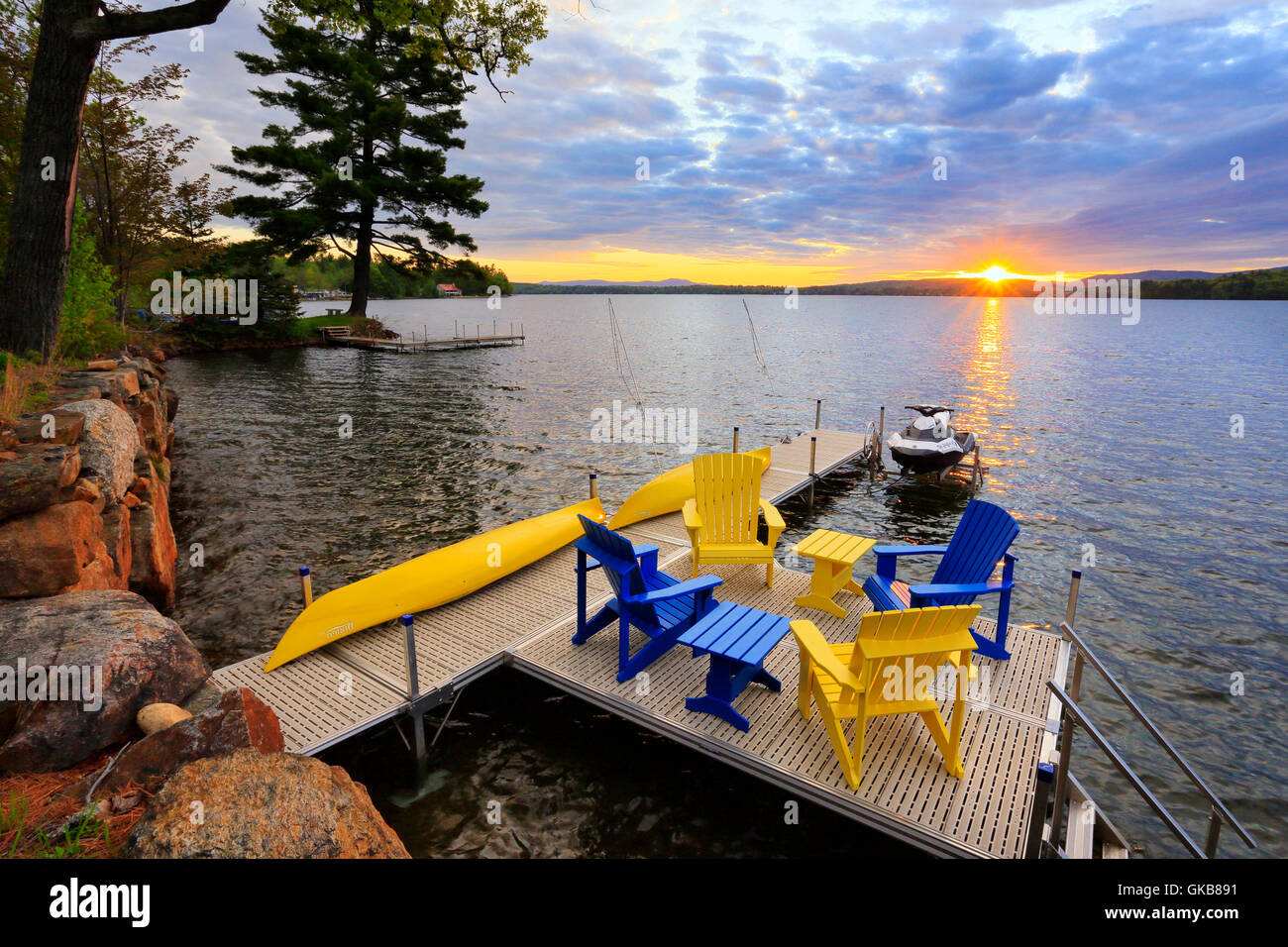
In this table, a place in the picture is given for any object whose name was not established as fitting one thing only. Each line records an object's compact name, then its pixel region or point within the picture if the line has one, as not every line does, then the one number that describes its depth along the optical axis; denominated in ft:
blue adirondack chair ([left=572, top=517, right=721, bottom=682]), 18.80
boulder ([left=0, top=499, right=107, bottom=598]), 15.58
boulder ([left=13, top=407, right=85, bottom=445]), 19.61
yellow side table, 23.32
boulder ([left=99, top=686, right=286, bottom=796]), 10.85
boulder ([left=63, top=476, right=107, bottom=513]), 19.01
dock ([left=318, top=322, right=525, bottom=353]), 136.46
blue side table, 16.70
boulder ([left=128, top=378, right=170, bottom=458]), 35.83
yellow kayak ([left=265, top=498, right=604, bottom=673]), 21.22
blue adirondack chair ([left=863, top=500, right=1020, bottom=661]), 19.21
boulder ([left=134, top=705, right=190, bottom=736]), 12.37
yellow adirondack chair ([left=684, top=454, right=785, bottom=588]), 26.32
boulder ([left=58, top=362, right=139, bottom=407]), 28.43
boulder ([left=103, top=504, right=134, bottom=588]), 21.44
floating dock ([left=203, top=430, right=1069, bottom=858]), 14.51
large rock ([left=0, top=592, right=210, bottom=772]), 11.68
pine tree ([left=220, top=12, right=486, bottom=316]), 116.78
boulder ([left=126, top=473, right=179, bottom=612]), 24.54
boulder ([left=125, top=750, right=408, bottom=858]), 8.91
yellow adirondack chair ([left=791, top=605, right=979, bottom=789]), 14.49
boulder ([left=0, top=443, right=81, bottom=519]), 16.52
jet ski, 50.60
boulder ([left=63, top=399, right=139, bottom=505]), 21.72
